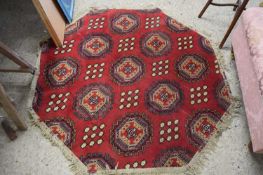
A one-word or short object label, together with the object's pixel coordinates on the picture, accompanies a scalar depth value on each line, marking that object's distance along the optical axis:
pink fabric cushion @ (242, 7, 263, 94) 1.25
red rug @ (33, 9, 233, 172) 1.48
